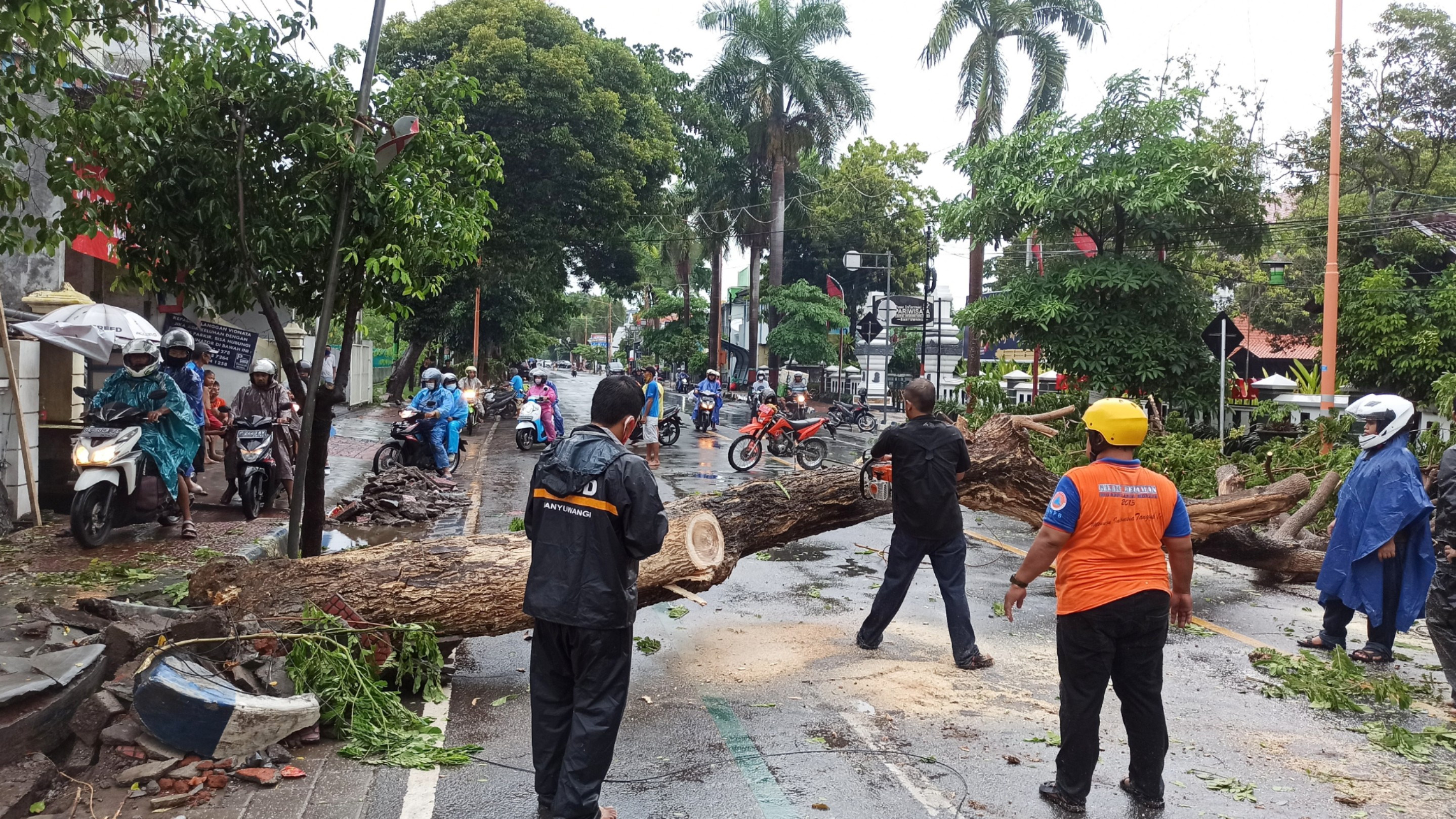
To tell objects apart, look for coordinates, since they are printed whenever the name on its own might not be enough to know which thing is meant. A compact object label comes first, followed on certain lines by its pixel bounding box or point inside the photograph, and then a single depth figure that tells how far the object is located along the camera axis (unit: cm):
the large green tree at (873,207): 4891
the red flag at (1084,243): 2273
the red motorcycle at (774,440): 1702
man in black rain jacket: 359
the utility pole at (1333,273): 1538
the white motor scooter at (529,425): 1897
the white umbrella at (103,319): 1019
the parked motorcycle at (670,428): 2164
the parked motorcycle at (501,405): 2900
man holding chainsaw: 588
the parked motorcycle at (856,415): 2914
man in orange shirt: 396
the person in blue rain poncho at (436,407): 1337
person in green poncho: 813
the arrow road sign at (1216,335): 1533
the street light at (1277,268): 2300
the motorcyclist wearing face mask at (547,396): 1911
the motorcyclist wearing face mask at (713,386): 2548
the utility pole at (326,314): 683
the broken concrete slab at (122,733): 404
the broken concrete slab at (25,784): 345
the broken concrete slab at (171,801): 372
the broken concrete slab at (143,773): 385
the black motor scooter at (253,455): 985
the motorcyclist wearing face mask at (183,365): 918
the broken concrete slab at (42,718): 375
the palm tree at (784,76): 3722
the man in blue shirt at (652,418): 1712
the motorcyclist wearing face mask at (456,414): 1369
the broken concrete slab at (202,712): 398
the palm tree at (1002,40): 2816
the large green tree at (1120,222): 1827
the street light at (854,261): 3246
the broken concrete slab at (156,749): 401
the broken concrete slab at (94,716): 407
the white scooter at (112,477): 776
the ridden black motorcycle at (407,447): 1350
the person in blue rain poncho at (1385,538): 611
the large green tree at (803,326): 4066
